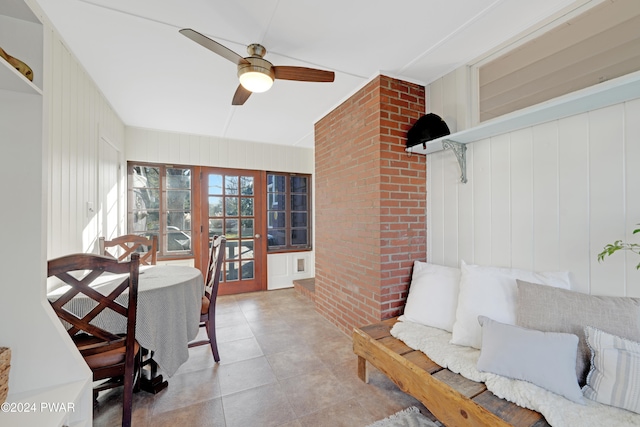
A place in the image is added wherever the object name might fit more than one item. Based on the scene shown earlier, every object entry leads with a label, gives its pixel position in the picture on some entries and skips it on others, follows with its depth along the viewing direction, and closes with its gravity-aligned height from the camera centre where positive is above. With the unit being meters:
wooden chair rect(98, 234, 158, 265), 2.70 -0.28
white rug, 1.58 -1.25
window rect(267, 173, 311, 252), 4.53 +0.08
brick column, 2.35 +0.13
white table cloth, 1.56 -0.62
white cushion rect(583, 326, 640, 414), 1.16 -0.71
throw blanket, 1.10 -0.85
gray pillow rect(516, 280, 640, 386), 1.32 -0.53
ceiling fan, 1.76 +1.00
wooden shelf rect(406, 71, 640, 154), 1.31 +0.63
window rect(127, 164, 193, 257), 3.77 +0.18
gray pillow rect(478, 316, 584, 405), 1.25 -0.72
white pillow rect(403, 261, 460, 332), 1.98 -0.64
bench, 1.20 -0.90
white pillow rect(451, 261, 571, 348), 1.66 -0.54
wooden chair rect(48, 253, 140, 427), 1.33 -0.55
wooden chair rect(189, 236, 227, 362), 2.27 -0.79
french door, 4.12 -0.07
